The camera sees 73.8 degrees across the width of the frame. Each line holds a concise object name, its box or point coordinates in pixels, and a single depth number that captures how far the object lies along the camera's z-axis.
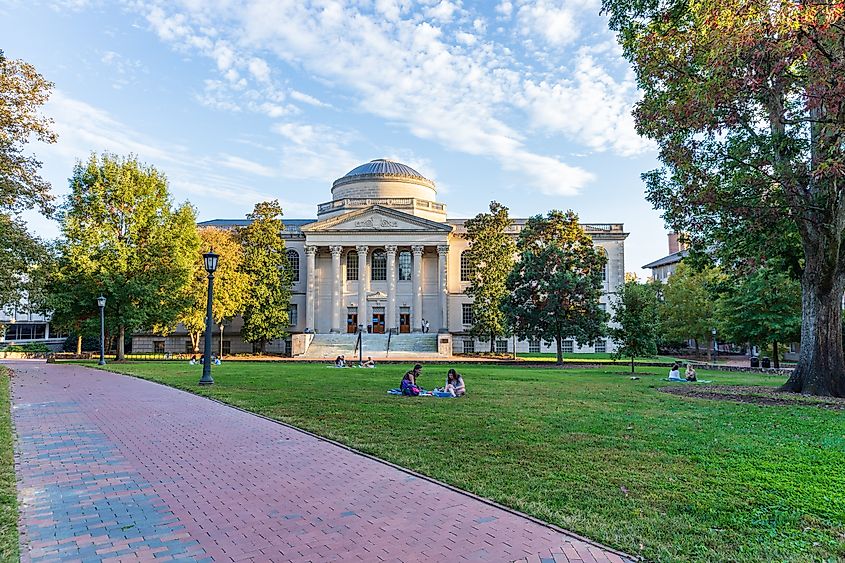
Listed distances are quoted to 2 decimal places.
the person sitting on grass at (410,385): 15.29
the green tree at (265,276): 46.56
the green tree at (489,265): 44.91
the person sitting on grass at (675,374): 22.17
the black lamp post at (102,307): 29.05
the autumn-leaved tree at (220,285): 39.53
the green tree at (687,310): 43.94
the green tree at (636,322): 27.02
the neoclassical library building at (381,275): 50.66
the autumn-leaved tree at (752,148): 12.91
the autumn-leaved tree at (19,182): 20.55
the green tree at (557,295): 33.56
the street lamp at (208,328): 18.34
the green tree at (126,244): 31.78
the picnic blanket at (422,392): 15.54
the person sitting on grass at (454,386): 15.14
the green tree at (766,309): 29.92
